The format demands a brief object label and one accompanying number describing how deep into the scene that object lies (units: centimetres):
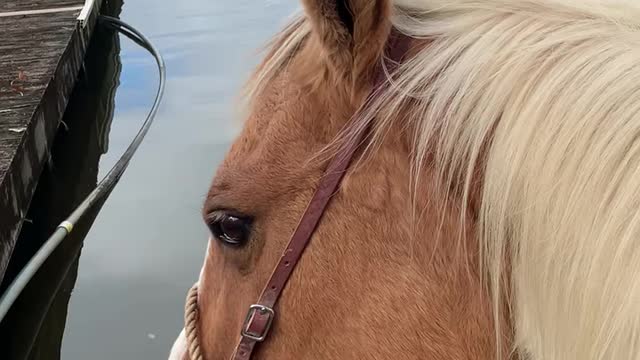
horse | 97
